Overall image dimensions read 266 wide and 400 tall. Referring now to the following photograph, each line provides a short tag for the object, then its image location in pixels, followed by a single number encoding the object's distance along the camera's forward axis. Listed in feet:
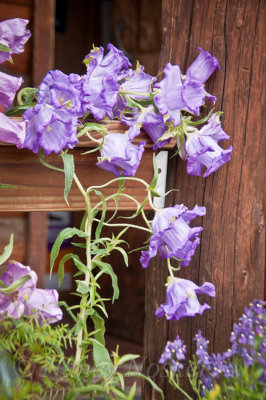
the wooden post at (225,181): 6.44
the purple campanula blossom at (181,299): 5.52
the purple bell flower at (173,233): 5.33
